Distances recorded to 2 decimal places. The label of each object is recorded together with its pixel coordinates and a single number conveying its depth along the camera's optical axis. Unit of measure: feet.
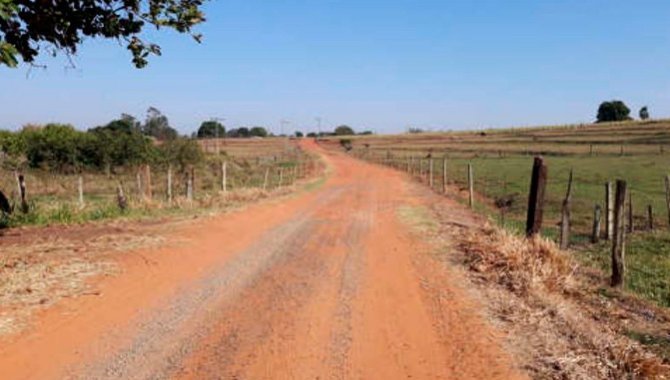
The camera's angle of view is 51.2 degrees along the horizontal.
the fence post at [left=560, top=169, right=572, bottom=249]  57.11
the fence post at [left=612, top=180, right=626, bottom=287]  40.41
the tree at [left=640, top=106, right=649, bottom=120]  522.60
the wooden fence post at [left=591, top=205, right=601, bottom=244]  68.80
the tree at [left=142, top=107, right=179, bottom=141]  283.59
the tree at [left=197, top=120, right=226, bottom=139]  500.66
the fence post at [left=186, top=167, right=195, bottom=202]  76.66
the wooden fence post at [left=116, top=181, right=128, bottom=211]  64.98
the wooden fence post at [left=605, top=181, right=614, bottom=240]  57.12
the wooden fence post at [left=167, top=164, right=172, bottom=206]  78.86
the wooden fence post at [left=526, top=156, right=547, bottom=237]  46.29
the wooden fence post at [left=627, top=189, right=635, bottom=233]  75.52
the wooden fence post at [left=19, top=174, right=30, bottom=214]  58.12
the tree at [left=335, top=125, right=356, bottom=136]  635.25
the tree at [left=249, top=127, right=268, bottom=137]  620.90
